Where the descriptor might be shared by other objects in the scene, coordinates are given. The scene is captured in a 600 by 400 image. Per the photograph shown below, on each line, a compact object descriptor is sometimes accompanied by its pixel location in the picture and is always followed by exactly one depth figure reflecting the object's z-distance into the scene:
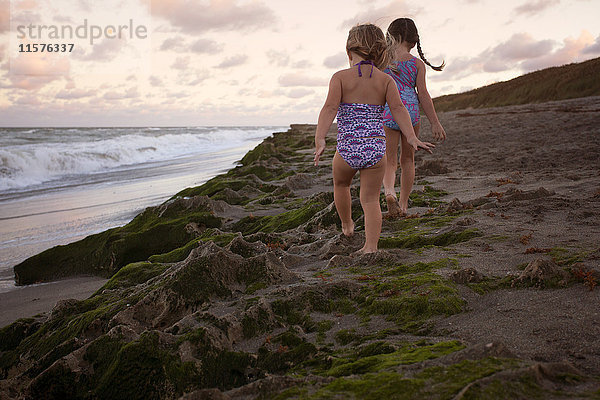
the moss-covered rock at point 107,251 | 6.39
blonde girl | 4.11
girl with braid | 5.45
